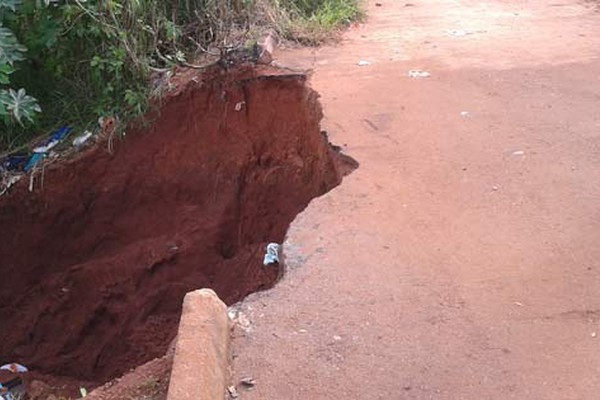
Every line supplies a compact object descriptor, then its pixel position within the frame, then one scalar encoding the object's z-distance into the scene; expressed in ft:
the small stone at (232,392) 9.01
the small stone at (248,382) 9.14
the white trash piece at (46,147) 17.75
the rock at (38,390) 14.57
